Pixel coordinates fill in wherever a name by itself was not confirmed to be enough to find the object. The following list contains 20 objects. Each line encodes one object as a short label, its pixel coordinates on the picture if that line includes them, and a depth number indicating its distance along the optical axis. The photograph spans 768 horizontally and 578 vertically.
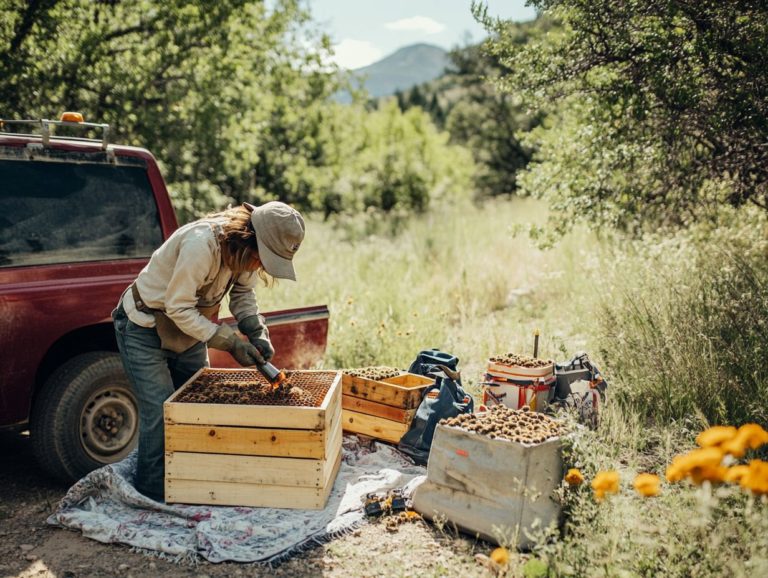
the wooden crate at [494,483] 3.71
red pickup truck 4.32
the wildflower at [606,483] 2.84
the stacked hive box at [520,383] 5.10
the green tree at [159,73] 9.15
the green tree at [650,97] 5.48
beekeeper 3.95
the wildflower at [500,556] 3.00
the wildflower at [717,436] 2.60
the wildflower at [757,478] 2.37
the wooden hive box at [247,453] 4.07
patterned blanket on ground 3.85
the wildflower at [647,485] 2.67
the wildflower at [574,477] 3.61
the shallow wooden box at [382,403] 5.04
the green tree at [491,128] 26.86
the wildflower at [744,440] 2.51
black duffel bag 4.90
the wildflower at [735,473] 2.51
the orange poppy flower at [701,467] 2.50
